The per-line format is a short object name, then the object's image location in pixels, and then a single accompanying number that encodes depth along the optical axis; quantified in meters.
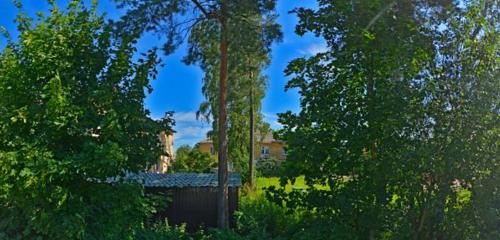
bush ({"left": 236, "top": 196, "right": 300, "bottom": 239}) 7.94
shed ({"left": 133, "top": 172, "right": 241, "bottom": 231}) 13.18
